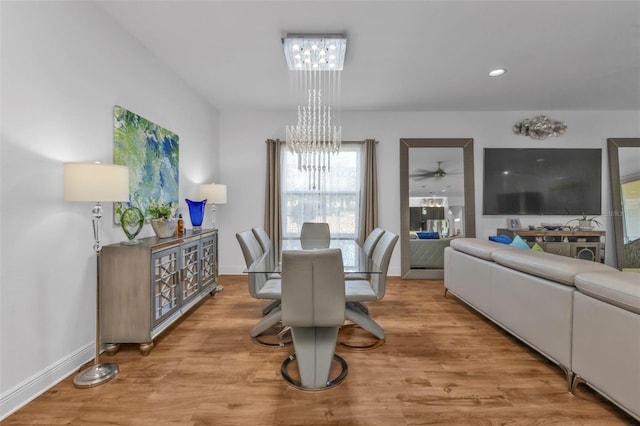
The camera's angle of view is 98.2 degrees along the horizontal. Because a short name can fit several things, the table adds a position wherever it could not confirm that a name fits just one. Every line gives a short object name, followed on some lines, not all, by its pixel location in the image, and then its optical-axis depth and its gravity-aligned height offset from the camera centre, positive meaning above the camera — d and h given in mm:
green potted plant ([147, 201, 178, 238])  2617 -79
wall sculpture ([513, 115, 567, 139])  4547 +1357
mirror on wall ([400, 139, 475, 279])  4531 +170
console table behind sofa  4301 -506
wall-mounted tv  4562 +475
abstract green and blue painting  2406 +544
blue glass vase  3490 -3
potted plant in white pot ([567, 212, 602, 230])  4488 -206
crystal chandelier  2559 +1555
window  4641 +250
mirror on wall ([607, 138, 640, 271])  4418 +179
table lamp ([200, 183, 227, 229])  3791 +256
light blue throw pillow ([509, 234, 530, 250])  3174 -388
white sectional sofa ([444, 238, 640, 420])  1397 -659
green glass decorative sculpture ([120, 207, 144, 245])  2252 -88
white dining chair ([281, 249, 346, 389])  1625 -540
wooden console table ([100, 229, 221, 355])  2117 -633
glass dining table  2051 -428
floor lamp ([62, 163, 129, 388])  1716 +140
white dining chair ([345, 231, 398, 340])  2289 -691
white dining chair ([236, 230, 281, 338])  2325 -666
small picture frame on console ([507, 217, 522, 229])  4562 -235
